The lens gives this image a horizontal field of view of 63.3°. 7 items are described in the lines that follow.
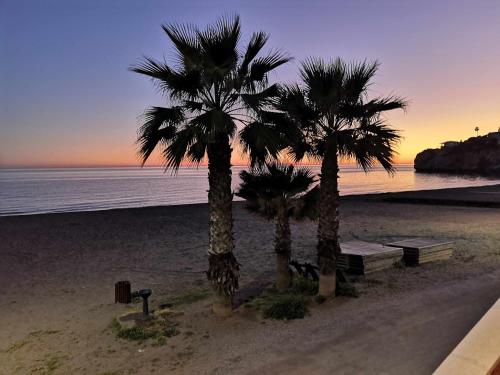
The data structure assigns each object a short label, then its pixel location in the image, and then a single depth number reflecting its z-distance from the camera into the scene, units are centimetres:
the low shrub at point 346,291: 1052
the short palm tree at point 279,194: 1031
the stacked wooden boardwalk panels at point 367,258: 1269
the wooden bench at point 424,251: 1398
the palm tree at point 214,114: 796
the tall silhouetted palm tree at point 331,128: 934
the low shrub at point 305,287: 1076
